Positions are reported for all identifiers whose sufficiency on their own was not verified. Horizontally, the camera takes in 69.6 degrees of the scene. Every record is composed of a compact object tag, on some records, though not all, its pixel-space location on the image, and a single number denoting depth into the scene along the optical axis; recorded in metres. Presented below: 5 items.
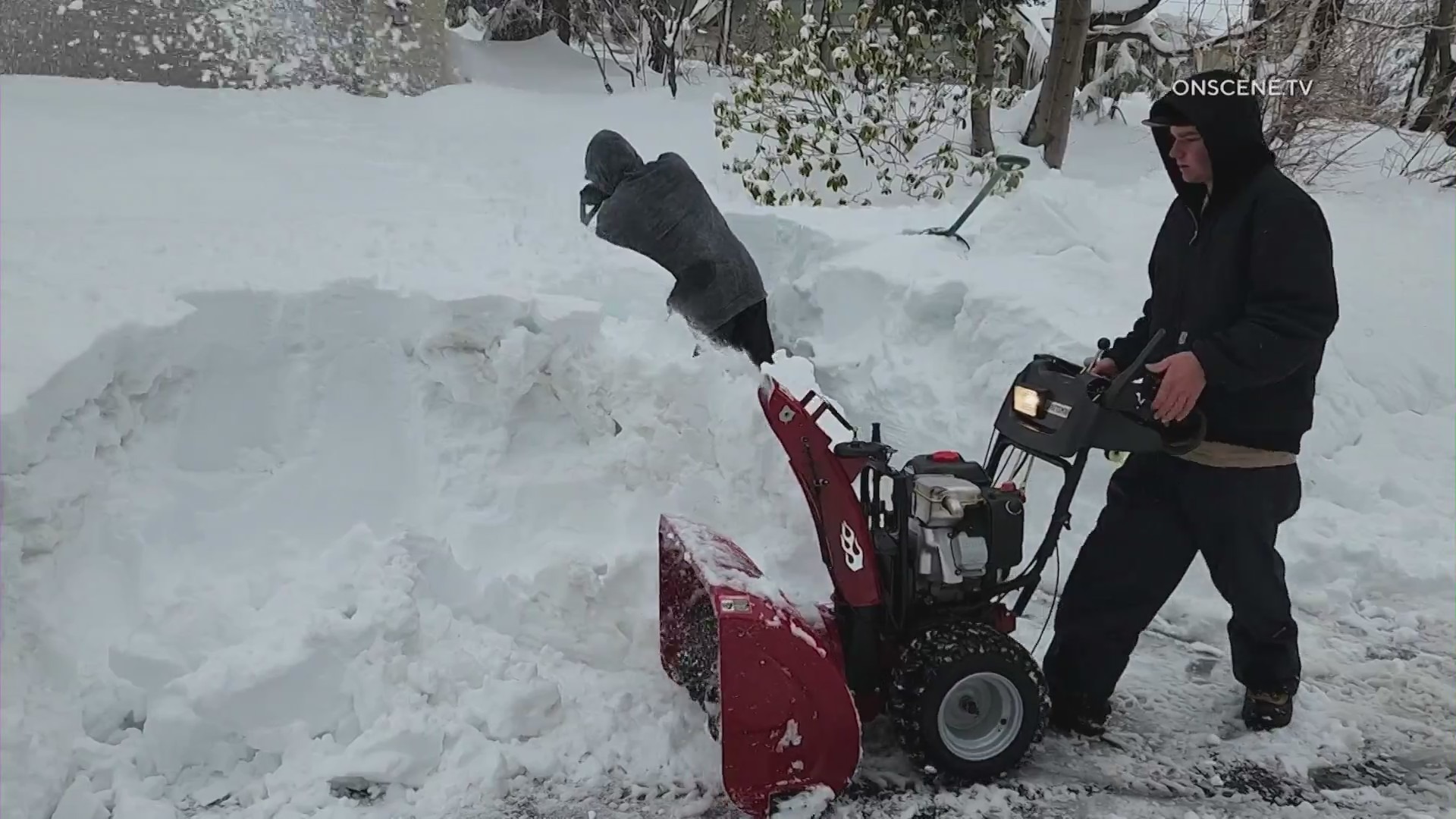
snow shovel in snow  5.79
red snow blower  2.54
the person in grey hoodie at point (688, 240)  5.29
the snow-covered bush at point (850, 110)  9.05
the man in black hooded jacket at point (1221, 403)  2.59
